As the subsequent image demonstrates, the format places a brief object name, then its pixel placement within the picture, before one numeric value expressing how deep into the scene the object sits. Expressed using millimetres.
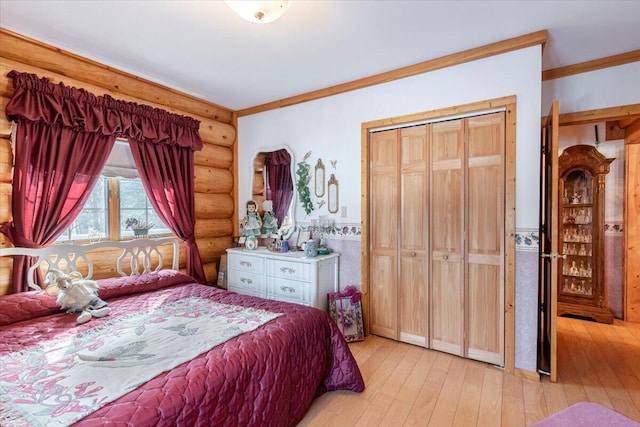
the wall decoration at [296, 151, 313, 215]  3377
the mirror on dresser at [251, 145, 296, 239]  3510
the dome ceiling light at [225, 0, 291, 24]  1614
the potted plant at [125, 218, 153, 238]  2961
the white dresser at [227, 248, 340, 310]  2902
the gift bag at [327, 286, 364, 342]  2875
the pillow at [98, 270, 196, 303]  2269
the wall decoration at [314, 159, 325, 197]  3297
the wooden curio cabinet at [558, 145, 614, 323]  3496
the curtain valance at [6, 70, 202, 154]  2189
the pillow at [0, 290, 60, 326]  1810
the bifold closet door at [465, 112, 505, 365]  2418
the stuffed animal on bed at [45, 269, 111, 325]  1975
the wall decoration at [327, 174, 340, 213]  3209
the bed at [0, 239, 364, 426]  1099
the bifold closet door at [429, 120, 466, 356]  2586
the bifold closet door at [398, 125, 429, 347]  2756
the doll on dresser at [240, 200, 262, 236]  3559
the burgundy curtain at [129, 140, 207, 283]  2938
